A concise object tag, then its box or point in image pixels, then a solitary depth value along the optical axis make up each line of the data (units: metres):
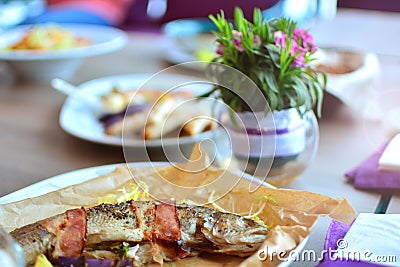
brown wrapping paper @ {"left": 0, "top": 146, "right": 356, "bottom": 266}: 0.56
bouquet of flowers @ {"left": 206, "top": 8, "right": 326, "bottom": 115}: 0.66
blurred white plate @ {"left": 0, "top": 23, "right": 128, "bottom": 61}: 1.00
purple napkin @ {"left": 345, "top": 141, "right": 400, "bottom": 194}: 0.69
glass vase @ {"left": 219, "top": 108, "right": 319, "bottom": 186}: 0.67
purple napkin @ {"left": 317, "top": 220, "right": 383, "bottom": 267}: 0.55
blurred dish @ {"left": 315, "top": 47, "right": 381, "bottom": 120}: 0.83
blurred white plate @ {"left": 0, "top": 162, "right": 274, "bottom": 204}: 0.64
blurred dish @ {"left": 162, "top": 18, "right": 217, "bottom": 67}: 1.10
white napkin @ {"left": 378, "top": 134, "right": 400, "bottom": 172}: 0.69
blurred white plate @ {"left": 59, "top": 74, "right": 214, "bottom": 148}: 0.77
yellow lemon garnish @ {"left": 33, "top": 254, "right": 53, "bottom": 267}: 0.53
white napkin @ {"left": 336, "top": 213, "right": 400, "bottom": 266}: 0.55
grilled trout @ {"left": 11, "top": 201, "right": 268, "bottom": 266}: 0.55
